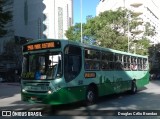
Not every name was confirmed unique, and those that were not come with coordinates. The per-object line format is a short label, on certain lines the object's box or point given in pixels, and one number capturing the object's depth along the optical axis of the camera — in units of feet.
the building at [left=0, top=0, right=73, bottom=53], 275.59
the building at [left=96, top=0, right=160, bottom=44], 269.85
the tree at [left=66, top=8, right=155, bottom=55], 157.07
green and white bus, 41.47
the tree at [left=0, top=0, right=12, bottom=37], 91.35
